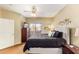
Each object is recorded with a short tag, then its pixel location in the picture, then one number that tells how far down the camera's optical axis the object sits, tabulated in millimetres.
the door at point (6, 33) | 1274
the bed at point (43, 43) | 1375
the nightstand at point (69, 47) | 1078
